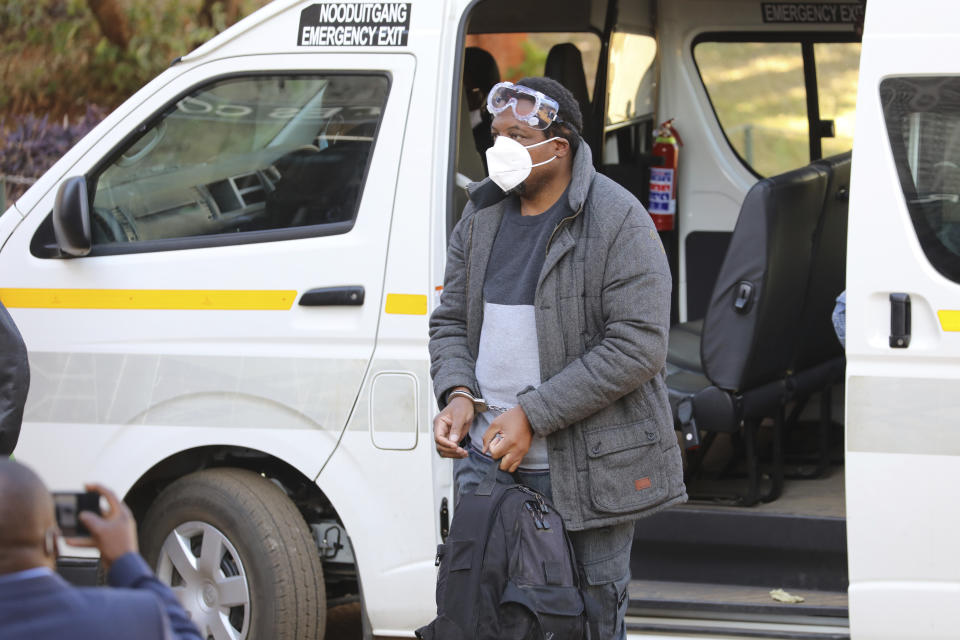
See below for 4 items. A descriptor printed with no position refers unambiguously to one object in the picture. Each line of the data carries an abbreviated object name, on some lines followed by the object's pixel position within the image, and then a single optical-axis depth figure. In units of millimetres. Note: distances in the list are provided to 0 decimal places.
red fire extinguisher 10758
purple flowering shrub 16922
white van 6727
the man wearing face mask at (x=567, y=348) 5711
